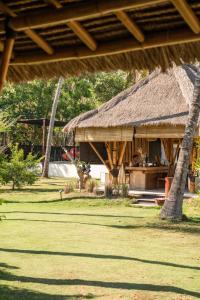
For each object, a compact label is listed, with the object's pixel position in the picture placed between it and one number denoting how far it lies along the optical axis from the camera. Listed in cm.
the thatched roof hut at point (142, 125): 1822
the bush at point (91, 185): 1859
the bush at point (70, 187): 1910
